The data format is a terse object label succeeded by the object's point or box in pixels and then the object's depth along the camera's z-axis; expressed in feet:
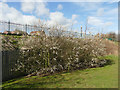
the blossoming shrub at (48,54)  22.11
